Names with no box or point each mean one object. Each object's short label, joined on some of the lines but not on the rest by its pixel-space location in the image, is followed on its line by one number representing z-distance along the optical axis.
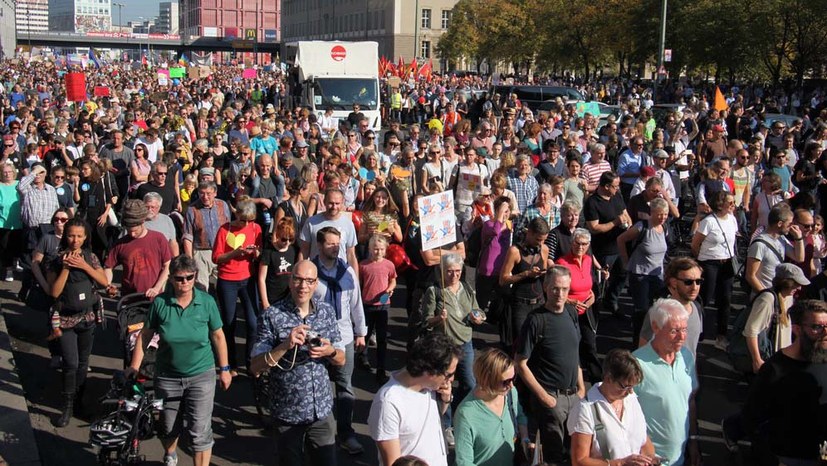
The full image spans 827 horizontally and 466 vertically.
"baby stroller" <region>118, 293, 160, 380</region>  6.43
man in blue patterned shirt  5.00
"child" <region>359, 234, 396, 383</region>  7.34
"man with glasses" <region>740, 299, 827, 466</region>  4.77
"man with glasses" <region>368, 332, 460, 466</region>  4.36
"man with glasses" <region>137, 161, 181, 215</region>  10.15
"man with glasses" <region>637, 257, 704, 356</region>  5.77
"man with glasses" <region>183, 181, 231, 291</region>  8.16
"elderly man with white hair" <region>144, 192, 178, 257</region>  7.79
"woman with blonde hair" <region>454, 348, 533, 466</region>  4.54
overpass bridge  123.12
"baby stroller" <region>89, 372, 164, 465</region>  5.41
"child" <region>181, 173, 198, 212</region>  10.62
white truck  25.12
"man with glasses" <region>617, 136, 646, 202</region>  11.80
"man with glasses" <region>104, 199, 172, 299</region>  6.99
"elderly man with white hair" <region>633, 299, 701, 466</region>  4.76
